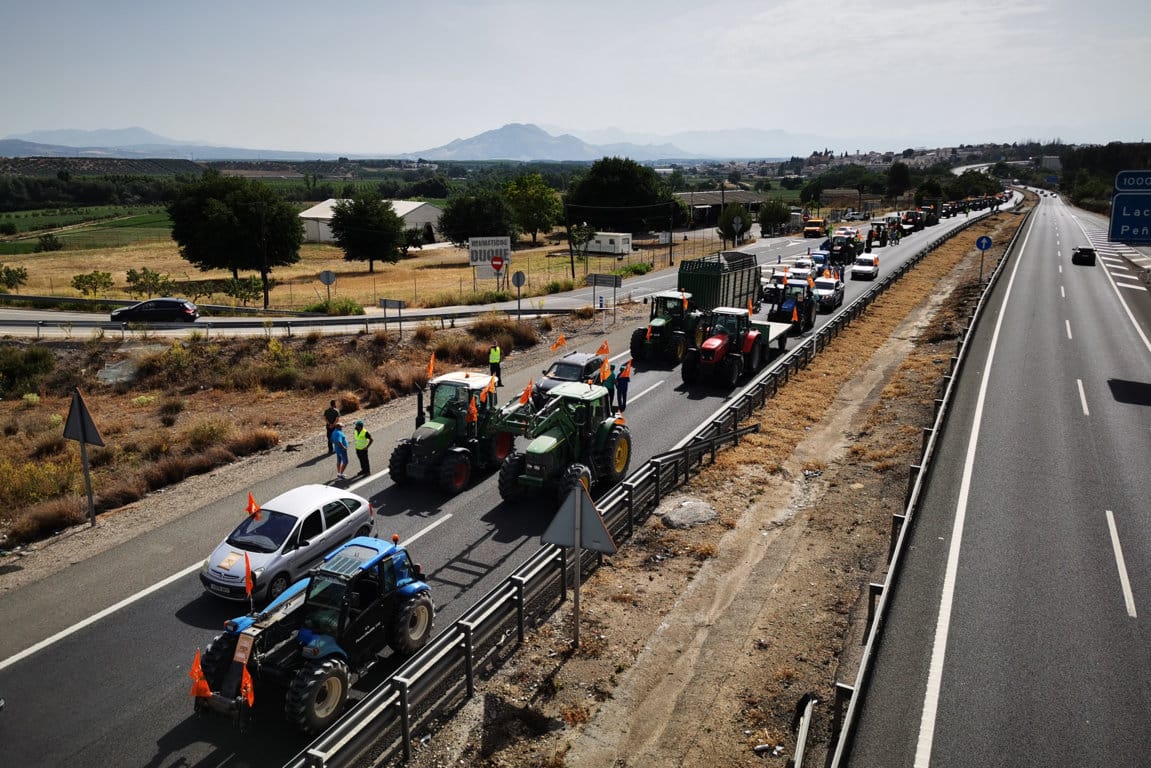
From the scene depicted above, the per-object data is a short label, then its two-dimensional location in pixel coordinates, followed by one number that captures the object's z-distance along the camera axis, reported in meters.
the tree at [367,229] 70.12
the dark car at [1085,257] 50.19
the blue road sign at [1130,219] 22.88
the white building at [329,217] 98.19
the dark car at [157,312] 38.31
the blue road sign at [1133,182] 22.52
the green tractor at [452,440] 15.82
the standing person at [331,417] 17.20
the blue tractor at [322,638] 8.70
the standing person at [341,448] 16.91
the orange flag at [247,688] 8.43
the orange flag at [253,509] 12.20
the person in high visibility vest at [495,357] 21.69
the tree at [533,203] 93.94
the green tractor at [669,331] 27.42
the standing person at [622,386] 20.25
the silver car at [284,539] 11.82
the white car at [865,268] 46.97
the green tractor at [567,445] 14.62
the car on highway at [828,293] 36.84
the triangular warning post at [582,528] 9.98
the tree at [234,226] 55.81
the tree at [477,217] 85.56
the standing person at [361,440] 16.72
